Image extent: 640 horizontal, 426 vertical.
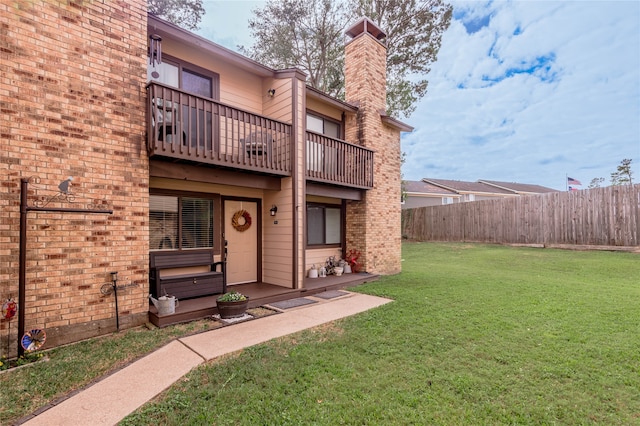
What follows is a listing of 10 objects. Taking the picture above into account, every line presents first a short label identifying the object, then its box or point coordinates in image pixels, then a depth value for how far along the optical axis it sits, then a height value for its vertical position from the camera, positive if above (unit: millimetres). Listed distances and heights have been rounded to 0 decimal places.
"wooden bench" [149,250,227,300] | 5699 -1081
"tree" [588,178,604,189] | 31744 +3845
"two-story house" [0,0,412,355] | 3955 +1016
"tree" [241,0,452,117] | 13766 +8702
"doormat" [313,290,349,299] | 6902 -1754
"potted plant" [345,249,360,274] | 9469 -1312
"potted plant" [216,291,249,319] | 5148 -1441
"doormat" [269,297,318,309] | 6074 -1723
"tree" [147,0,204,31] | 11946 +8627
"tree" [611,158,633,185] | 25094 +3786
